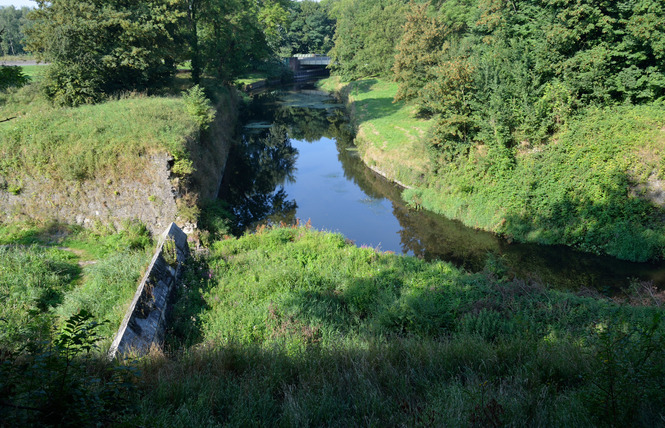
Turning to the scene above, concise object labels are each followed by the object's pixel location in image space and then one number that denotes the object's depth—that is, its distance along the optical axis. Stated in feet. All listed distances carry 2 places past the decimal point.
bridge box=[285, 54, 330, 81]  240.73
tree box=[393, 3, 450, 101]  90.58
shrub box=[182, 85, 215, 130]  59.00
